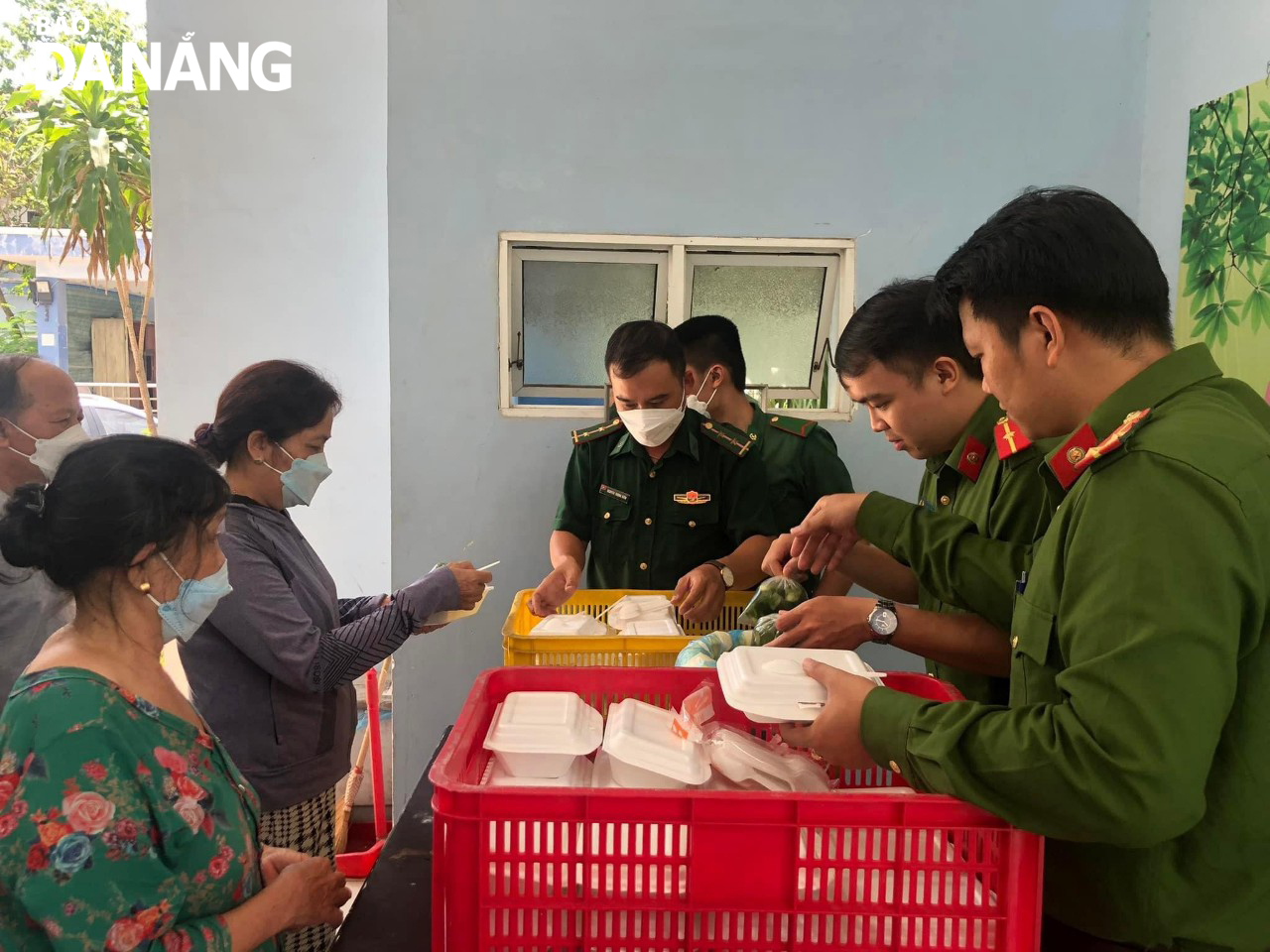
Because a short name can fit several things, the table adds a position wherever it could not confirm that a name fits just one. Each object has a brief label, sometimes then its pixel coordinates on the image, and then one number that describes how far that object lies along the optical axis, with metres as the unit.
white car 4.42
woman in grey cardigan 1.57
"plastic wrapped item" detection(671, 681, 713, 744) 1.01
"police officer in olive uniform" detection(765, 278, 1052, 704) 1.25
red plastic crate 0.79
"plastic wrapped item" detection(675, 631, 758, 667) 1.22
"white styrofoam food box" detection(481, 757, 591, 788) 0.94
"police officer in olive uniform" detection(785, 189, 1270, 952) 0.71
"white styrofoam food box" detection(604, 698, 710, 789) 0.92
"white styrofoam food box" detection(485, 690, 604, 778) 0.95
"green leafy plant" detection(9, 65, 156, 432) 4.17
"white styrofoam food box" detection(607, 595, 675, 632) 1.68
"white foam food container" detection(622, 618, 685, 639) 1.58
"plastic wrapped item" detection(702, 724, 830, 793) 0.96
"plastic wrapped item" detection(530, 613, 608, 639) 1.62
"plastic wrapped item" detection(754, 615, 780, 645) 1.32
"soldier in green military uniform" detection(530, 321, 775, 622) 2.24
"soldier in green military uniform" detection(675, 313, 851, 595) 2.56
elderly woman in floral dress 0.86
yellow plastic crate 1.44
